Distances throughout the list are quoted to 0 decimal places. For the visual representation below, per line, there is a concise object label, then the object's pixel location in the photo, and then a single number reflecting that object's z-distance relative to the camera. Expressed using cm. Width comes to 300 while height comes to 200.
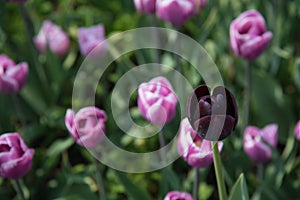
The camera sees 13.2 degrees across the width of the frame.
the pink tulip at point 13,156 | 151
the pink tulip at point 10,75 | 166
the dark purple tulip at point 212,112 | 131
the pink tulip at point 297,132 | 161
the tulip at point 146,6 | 167
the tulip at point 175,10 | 164
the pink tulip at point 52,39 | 191
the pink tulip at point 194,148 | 147
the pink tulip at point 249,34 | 161
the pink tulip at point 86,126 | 152
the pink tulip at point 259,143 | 160
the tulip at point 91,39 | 177
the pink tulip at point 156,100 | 153
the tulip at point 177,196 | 149
